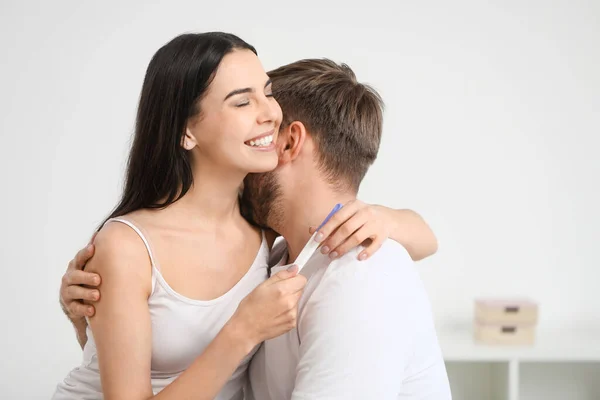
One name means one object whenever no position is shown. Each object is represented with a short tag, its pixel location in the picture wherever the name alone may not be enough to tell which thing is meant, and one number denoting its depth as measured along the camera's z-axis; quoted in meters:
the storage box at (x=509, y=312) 3.40
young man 1.50
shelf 3.32
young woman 1.53
